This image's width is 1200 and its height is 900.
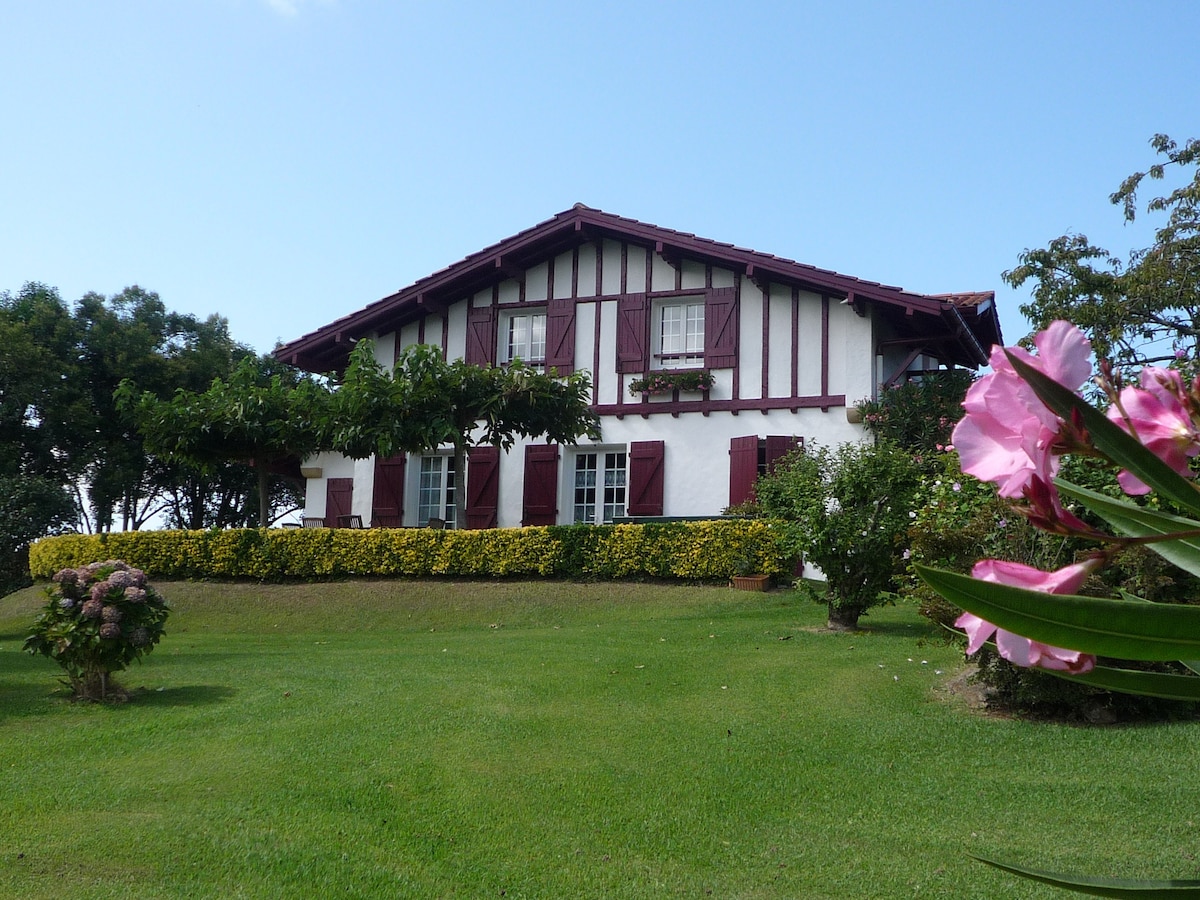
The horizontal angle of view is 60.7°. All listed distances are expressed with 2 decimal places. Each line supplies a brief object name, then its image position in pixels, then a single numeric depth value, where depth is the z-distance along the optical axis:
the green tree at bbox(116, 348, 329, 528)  16.80
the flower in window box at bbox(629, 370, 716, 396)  16.69
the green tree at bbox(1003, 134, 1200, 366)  15.70
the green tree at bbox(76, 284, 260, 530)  27.08
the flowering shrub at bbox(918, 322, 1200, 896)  0.83
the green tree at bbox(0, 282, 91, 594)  24.41
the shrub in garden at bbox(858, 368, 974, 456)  14.73
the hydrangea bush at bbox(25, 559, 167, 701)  7.29
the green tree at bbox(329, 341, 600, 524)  15.13
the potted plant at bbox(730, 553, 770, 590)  13.62
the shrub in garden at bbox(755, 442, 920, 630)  9.55
